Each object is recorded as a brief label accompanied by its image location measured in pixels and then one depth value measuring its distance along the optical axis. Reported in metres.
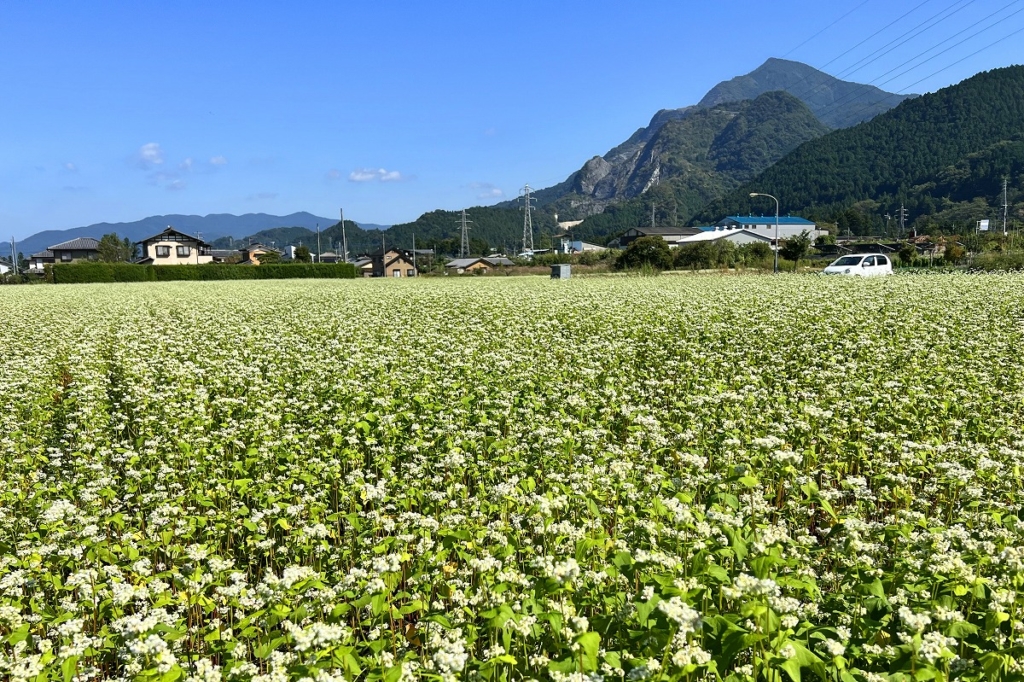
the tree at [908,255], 50.47
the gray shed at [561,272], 45.41
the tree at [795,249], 53.88
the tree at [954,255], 43.62
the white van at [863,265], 31.56
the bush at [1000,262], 32.97
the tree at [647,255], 53.50
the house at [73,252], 109.06
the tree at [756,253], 51.44
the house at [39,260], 111.25
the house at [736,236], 121.94
